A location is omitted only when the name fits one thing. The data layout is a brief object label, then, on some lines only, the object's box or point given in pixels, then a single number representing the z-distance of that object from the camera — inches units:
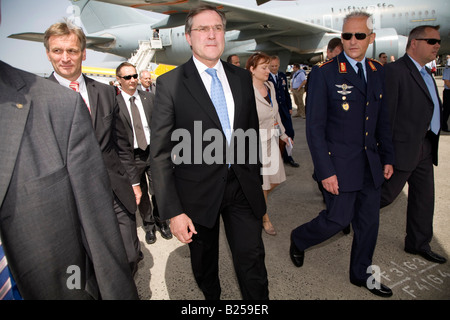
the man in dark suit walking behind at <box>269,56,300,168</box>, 219.9
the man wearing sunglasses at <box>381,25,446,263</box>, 105.3
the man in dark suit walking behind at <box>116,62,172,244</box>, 141.3
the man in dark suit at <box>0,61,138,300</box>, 40.3
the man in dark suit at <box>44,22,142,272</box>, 87.6
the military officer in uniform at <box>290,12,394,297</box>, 93.2
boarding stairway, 743.7
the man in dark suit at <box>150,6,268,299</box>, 74.1
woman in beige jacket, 135.4
